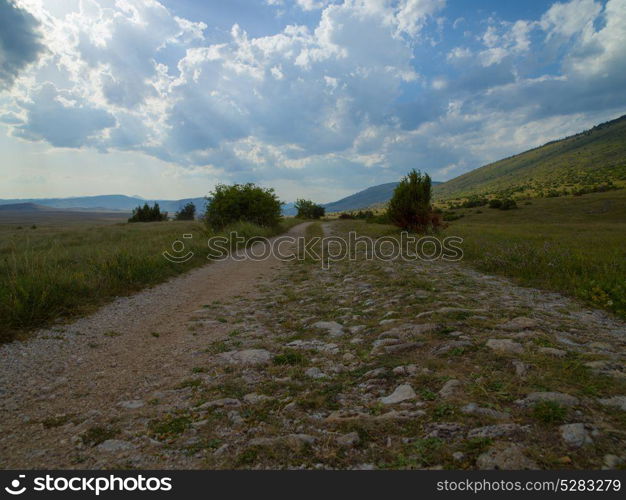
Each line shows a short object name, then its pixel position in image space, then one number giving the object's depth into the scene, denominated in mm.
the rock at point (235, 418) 3059
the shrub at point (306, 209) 98312
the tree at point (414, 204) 23984
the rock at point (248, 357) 4543
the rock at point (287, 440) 2652
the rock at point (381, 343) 4574
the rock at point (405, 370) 3746
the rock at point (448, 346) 4160
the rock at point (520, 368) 3382
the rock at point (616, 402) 2734
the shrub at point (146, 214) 76250
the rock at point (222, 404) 3375
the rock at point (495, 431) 2473
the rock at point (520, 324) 4703
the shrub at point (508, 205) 54775
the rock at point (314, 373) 3982
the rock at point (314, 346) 4801
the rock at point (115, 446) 2730
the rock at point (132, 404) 3490
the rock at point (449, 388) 3139
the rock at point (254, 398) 3449
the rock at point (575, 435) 2305
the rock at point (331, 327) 5502
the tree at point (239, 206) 32406
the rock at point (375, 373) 3792
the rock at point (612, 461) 2113
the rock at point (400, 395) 3207
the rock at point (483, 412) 2699
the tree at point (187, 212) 102625
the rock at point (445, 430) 2557
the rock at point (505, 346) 3912
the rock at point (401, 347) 4391
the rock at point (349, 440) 2590
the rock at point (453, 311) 5534
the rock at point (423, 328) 4871
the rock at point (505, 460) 2166
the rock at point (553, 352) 3762
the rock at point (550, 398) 2795
